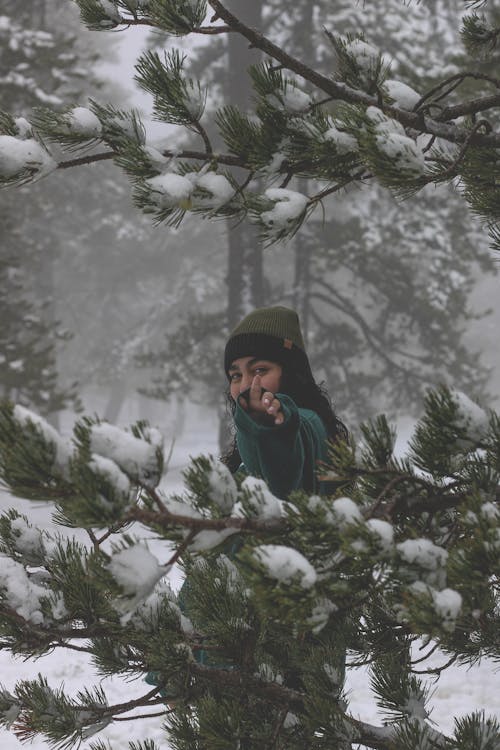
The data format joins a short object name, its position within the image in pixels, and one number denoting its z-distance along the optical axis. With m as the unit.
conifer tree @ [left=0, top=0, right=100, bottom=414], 13.30
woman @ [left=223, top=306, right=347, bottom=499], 4.72
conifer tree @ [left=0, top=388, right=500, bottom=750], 3.62
